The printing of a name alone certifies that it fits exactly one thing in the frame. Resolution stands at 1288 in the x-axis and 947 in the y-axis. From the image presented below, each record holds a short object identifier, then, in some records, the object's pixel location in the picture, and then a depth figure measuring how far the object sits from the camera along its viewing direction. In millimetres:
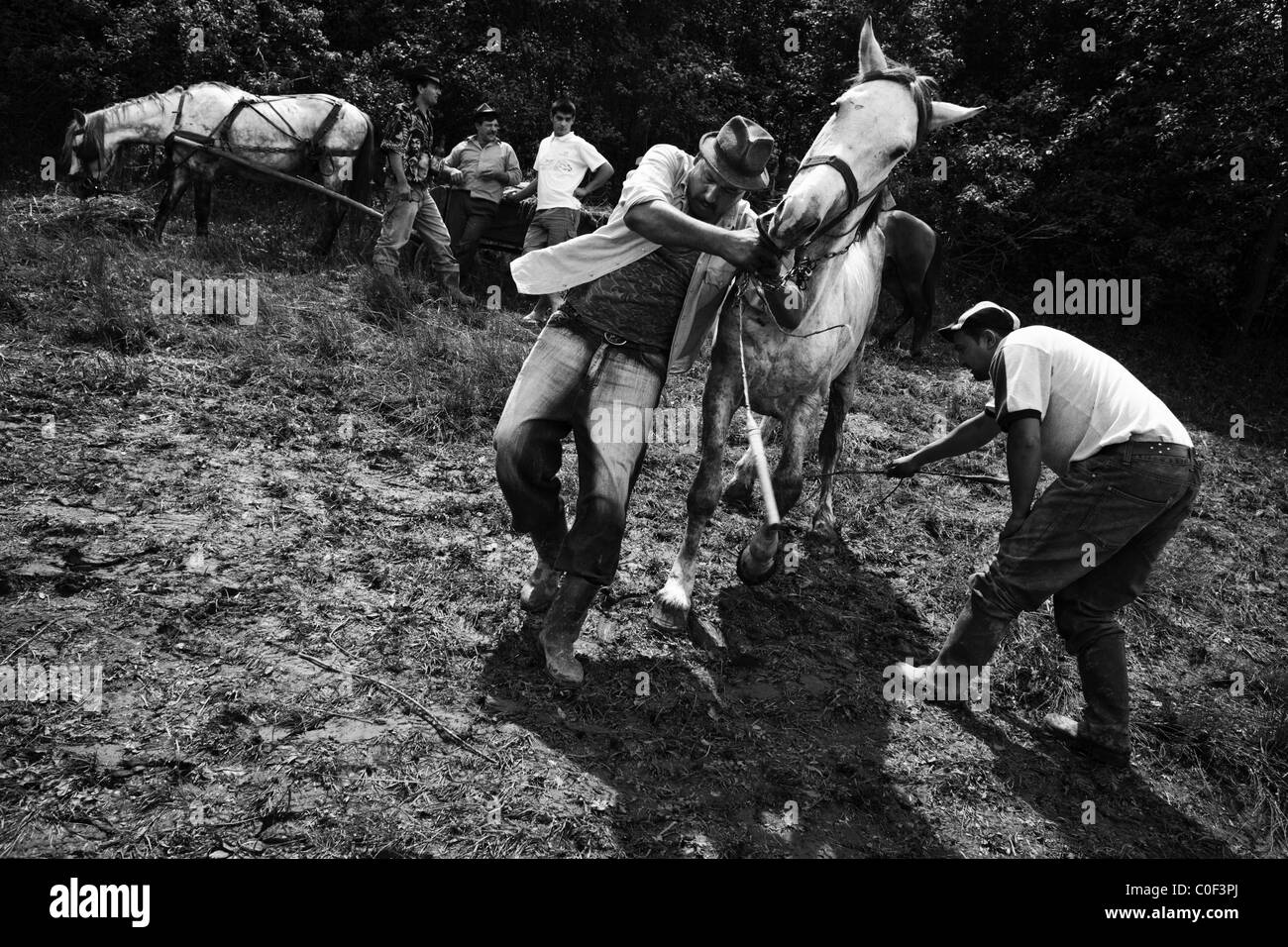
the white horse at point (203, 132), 8977
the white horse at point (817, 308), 3508
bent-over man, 3445
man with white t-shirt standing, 8328
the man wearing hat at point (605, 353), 3391
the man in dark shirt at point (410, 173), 8195
